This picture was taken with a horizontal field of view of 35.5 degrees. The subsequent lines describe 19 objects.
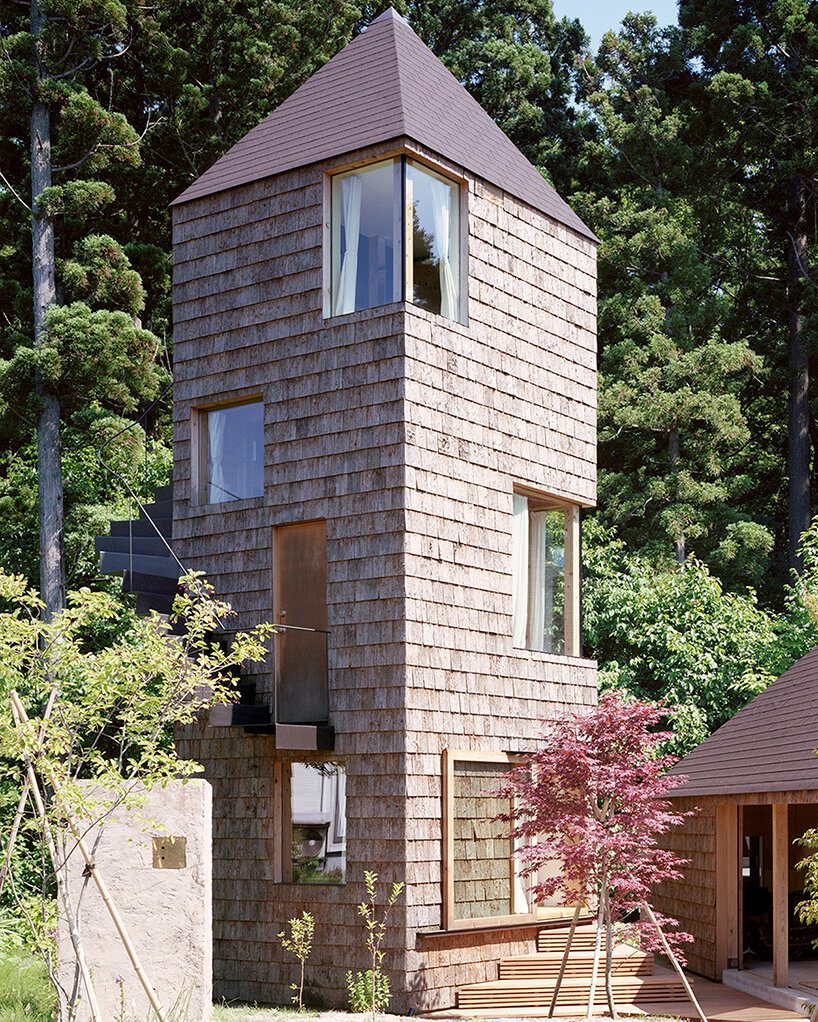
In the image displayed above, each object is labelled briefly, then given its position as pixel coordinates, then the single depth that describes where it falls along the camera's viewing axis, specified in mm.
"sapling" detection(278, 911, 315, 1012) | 11453
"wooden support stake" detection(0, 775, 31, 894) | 7613
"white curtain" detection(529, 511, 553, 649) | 13812
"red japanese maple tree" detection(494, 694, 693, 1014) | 10844
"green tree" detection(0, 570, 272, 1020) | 7746
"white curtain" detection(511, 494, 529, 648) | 13477
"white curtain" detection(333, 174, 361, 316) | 12492
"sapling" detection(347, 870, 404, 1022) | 10945
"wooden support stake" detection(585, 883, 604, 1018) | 10695
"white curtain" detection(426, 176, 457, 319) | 12578
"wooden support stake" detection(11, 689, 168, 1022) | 7746
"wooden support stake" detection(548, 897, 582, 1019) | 10992
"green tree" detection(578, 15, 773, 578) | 24422
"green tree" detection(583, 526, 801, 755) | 19141
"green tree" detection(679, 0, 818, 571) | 26688
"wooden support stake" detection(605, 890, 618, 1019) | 11031
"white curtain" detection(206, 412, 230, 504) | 13508
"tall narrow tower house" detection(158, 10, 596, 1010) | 11602
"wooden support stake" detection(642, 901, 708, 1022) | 10523
